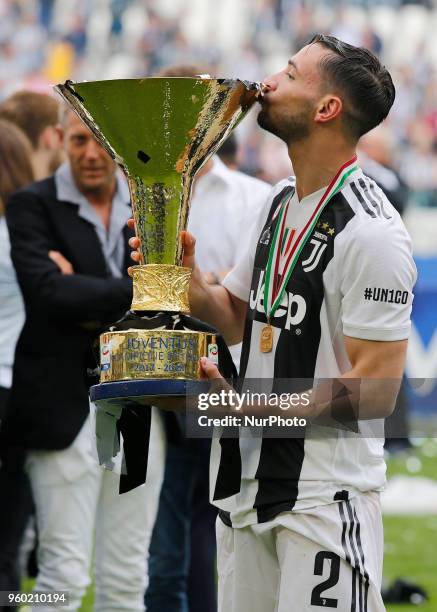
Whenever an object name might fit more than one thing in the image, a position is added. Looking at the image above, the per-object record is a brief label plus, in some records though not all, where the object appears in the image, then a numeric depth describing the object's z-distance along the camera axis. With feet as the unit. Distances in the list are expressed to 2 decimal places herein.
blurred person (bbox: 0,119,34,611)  30.91
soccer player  20.29
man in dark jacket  29.58
